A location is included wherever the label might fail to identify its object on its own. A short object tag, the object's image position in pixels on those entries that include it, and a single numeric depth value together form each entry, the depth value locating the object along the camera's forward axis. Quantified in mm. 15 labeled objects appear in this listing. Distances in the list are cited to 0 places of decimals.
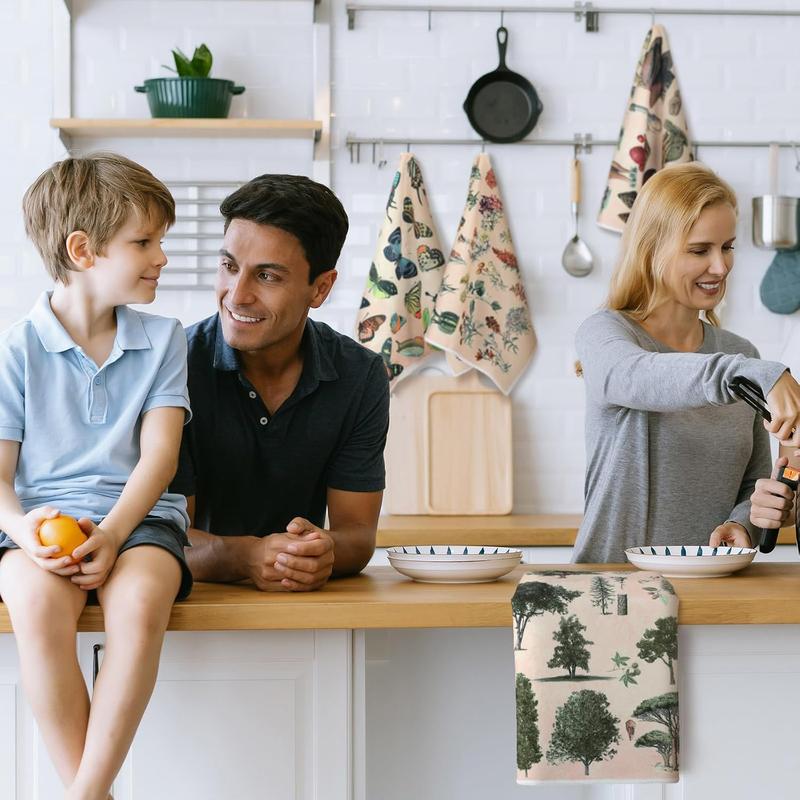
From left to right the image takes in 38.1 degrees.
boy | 1332
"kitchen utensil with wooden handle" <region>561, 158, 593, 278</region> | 3520
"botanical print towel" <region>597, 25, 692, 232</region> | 3447
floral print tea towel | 3402
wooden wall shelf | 3248
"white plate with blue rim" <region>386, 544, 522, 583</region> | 1633
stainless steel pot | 3486
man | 1780
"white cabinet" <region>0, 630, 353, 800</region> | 1480
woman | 2043
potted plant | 3262
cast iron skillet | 3482
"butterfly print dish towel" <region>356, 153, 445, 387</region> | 3424
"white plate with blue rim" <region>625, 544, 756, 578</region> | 1679
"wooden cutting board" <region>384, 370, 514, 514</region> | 3387
